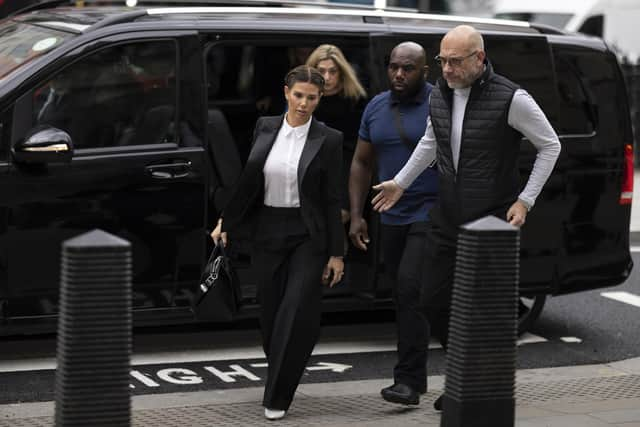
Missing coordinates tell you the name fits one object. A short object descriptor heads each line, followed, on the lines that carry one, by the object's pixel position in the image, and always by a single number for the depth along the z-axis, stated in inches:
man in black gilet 473.7
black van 547.8
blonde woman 598.5
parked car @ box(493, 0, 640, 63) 1707.7
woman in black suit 492.4
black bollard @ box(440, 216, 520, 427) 383.2
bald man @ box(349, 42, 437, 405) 520.7
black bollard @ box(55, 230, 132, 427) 336.8
